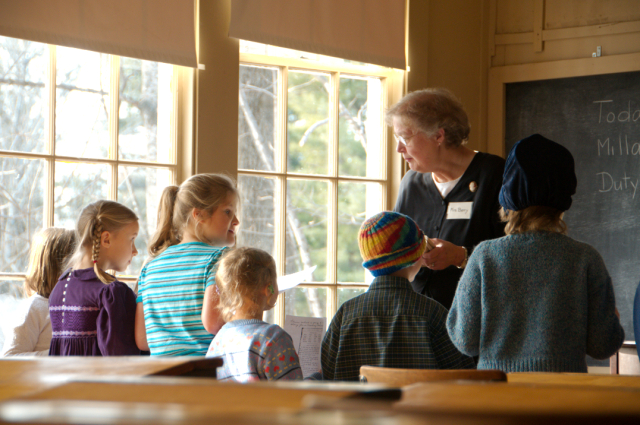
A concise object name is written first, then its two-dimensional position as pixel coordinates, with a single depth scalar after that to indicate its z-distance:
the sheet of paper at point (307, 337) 4.89
